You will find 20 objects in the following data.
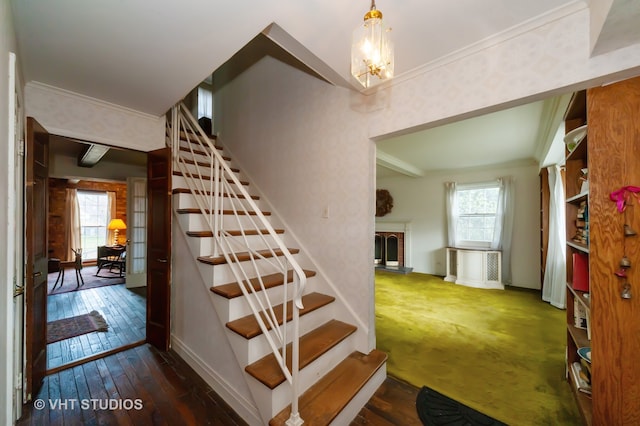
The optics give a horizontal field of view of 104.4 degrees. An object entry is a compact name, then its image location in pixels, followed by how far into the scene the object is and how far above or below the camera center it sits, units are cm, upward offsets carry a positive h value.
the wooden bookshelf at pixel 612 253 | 126 -20
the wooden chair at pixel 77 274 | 502 -131
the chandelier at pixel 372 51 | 109 +75
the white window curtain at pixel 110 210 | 736 +10
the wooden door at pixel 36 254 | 178 -32
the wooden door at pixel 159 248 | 249 -35
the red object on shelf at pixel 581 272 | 180 -42
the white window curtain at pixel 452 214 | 549 +0
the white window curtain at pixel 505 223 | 486 -17
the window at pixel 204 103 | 550 +251
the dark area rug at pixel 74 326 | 283 -140
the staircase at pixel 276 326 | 151 -85
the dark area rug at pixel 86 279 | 484 -147
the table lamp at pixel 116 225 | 661 -31
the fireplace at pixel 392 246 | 623 -82
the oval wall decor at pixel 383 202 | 657 +32
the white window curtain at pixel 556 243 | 376 -44
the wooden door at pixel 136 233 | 488 -40
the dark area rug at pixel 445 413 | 164 -137
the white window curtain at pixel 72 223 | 673 -27
